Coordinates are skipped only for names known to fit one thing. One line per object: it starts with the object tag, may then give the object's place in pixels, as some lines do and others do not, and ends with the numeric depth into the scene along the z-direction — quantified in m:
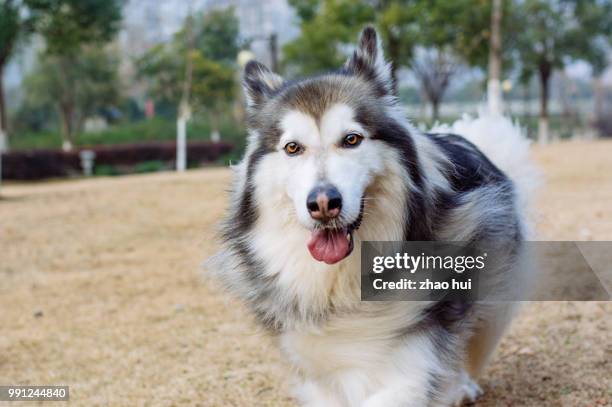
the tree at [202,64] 31.50
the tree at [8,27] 19.14
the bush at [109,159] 21.02
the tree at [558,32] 33.69
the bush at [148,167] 24.25
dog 2.38
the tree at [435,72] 34.72
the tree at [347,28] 26.81
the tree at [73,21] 20.19
